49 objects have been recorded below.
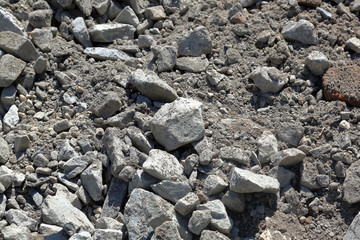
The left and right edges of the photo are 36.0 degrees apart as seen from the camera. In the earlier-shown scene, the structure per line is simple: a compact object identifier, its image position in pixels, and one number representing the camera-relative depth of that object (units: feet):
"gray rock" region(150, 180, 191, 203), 11.44
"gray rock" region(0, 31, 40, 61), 13.89
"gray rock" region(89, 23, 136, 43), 15.11
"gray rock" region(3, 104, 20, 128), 13.20
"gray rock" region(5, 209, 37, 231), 11.68
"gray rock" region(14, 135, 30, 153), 12.54
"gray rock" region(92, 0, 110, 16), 15.64
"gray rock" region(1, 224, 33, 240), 11.23
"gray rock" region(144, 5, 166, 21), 15.70
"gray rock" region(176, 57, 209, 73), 13.96
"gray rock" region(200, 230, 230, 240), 10.71
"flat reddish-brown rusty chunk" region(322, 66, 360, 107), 13.01
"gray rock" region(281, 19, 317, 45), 14.33
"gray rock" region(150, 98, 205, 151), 12.22
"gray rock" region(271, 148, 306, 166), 11.89
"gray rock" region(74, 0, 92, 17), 15.34
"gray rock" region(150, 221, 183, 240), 10.55
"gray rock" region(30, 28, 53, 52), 14.40
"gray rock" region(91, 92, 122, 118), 13.00
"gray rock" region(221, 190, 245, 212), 11.38
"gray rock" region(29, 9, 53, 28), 14.90
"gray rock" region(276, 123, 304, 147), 12.55
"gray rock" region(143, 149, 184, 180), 11.58
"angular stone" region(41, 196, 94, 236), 11.29
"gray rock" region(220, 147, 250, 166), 11.98
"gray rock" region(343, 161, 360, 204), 11.46
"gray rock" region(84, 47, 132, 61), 14.53
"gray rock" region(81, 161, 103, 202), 11.96
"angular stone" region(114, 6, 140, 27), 15.55
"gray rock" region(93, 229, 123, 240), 11.04
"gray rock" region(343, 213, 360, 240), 11.02
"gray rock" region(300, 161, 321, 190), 11.86
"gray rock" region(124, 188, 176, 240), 10.99
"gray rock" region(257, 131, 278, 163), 12.23
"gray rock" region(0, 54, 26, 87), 13.44
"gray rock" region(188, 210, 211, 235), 10.89
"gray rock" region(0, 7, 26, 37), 14.42
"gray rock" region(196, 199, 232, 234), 11.06
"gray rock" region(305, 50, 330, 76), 13.64
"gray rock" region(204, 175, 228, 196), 11.46
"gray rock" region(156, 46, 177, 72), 13.97
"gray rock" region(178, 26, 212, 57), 14.29
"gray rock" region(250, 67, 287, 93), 13.39
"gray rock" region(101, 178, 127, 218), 11.86
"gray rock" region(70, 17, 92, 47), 15.02
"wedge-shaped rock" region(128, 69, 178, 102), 13.02
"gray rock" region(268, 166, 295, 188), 11.98
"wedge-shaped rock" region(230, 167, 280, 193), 11.09
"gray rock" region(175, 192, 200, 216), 11.06
